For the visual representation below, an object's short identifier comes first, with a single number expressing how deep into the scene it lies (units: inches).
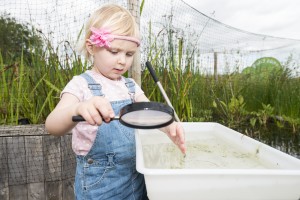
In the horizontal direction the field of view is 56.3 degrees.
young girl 46.4
